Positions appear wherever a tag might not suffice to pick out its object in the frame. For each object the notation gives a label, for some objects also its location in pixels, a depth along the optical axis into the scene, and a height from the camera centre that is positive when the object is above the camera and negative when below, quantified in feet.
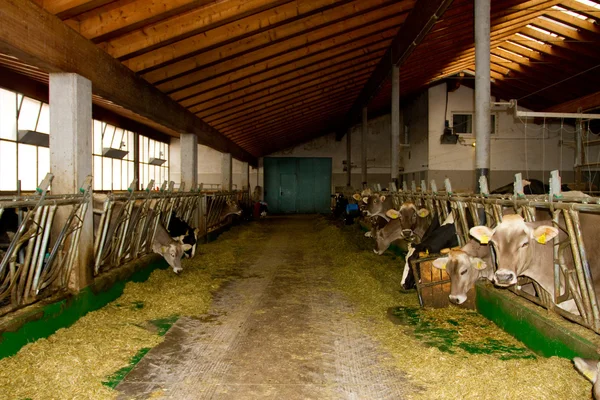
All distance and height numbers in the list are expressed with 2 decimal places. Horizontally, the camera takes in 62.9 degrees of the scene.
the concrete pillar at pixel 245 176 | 83.21 +2.72
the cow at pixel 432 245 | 20.77 -2.31
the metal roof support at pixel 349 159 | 78.69 +5.27
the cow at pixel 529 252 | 14.06 -1.82
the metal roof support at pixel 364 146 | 59.47 +5.65
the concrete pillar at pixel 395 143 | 42.98 +4.30
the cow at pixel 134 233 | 22.29 -2.27
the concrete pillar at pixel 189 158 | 37.11 +2.58
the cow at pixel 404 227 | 29.22 -2.29
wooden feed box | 19.07 -3.72
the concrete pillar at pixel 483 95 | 21.54 +4.21
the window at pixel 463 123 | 62.23 +8.63
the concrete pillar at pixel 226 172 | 57.06 +2.24
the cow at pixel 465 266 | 17.10 -2.69
